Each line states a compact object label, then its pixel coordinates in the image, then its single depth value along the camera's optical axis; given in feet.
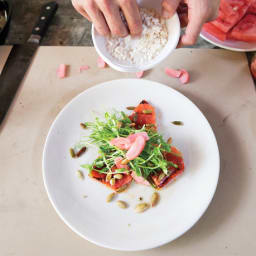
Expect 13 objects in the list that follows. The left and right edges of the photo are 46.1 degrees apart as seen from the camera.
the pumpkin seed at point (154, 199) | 1.48
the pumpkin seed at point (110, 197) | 1.50
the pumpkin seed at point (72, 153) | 1.61
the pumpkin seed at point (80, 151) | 1.61
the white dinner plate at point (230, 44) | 1.83
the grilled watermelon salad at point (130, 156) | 1.45
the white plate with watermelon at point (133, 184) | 1.41
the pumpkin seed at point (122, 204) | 1.48
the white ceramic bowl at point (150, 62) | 1.45
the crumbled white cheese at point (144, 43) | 1.50
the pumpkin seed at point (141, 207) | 1.47
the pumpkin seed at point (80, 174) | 1.56
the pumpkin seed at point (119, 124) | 1.56
